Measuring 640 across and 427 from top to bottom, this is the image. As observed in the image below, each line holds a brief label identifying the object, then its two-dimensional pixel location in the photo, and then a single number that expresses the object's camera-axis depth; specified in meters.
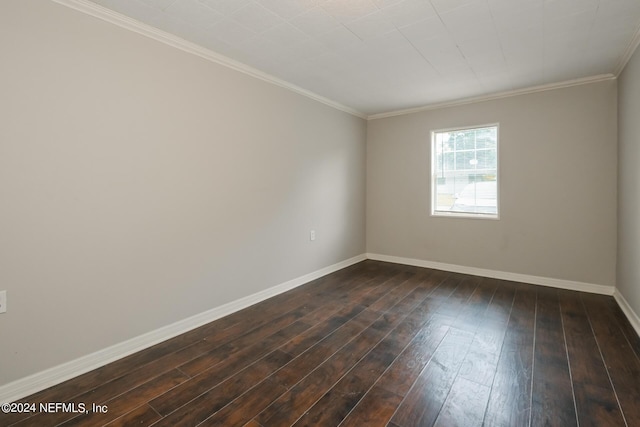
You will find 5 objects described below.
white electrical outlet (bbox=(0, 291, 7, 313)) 1.71
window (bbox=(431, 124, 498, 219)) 4.12
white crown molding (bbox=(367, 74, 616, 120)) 3.37
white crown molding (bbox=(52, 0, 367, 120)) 1.99
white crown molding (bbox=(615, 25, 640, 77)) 2.48
